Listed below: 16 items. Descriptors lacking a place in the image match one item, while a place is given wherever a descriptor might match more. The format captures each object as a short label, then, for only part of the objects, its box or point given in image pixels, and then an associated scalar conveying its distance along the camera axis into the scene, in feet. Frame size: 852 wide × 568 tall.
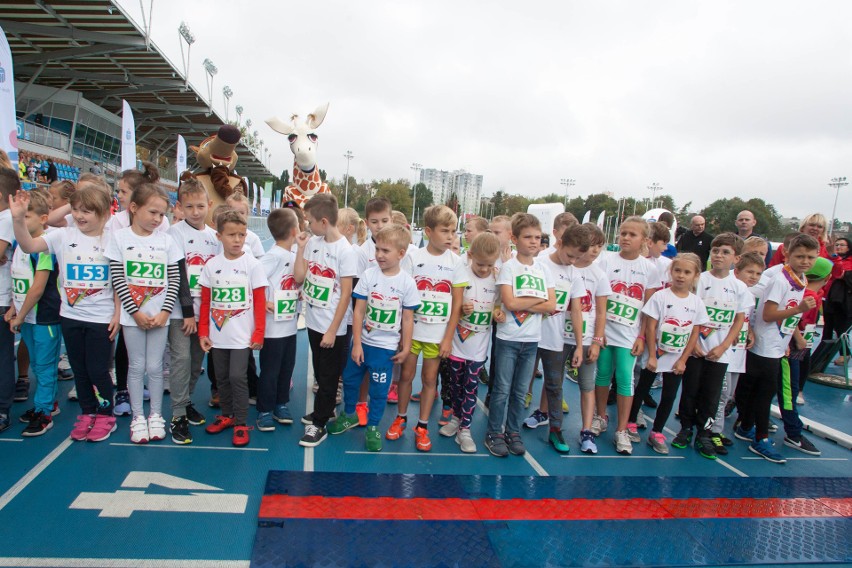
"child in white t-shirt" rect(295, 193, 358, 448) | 10.63
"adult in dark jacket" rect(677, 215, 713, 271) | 20.93
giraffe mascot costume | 25.00
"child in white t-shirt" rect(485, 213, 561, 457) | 10.36
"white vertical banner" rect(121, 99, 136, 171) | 32.63
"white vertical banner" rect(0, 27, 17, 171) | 16.74
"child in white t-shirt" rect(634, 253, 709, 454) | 11.38
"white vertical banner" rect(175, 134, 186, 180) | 47.40
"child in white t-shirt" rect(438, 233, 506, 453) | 10.46
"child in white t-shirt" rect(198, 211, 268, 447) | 10.05
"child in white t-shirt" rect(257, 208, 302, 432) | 10.85
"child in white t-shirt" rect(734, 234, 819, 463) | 11.76
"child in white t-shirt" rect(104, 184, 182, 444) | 9.59
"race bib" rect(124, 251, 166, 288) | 9.59
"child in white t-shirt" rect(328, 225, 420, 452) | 10.30
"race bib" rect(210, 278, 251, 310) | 10.04
